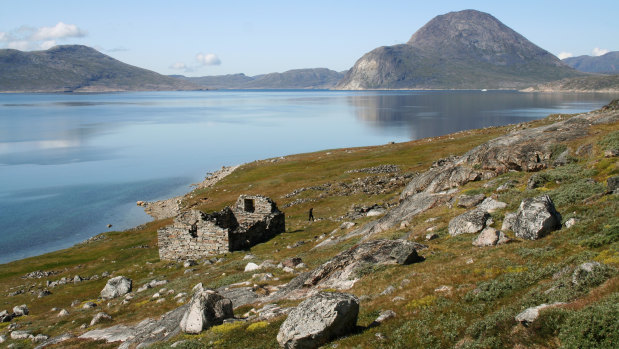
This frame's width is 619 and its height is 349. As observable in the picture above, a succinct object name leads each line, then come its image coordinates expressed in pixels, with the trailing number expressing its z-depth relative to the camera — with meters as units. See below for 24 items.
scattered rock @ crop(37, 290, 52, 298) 35.86
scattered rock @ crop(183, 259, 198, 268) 37.03
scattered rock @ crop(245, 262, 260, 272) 29.80
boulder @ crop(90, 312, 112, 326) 25.12
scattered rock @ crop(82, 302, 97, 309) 30.12
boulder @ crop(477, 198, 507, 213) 25.18
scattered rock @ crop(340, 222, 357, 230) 40.17
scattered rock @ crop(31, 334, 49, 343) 24.15
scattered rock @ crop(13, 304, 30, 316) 30.84
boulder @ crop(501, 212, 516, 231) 21.41
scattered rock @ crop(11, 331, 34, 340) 25.05
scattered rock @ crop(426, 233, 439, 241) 25.00
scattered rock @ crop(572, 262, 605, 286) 12.77
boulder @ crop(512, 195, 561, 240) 19.53
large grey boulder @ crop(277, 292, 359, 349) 13.31
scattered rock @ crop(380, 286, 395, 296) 17.69
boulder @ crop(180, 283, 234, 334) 17.92
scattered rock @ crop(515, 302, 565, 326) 11.69
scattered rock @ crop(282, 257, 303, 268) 28.49
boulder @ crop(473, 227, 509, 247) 20.31
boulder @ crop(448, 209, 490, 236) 23.77
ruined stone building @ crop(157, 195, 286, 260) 39.66
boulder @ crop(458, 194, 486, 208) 29.05
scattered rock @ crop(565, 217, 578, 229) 19.34
